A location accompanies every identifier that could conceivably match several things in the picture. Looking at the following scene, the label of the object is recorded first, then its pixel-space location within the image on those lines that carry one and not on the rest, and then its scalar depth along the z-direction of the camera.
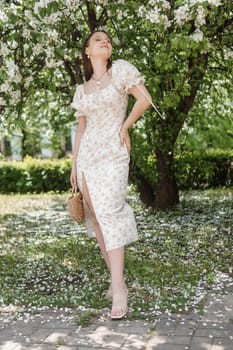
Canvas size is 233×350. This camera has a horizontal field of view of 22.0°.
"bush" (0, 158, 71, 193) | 16.05
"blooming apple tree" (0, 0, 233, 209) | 5.52
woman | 4.53
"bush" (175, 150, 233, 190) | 14.09
